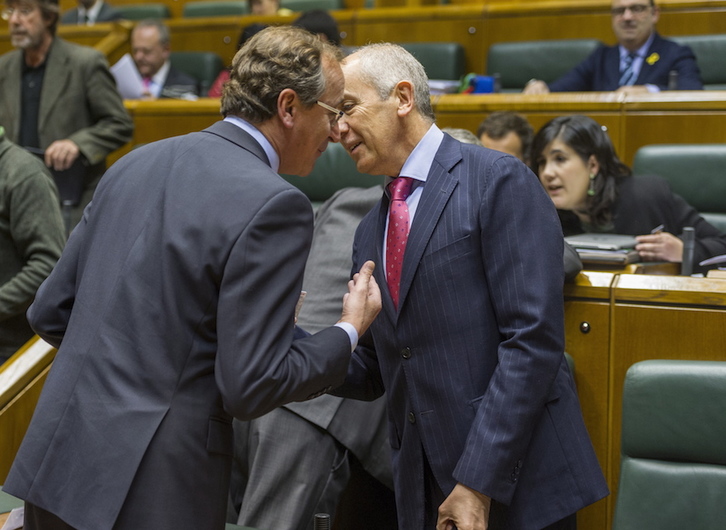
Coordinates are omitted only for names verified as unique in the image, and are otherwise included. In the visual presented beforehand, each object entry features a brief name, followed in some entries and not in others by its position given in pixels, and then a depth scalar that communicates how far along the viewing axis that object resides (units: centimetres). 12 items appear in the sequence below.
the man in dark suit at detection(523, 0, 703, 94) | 1051
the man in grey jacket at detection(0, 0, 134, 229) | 933
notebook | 676
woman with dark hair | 750
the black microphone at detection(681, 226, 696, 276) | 691
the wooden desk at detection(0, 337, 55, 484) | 667
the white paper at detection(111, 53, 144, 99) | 1145
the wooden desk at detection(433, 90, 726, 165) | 888
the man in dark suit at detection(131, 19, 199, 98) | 1293
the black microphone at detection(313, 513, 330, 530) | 593
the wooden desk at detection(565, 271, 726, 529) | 626
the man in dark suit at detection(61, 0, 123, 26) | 1641
